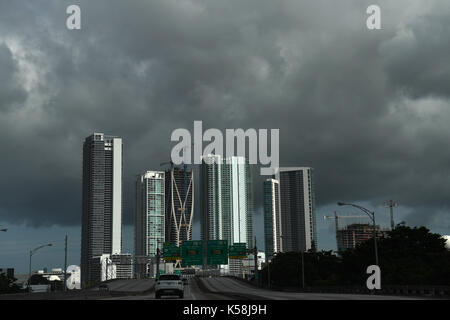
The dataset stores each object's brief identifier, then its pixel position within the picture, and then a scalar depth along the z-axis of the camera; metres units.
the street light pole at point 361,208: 65.60
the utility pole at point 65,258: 103.01
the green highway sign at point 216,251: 134.38
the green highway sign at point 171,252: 146.88
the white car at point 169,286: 41.75
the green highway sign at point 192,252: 135.38
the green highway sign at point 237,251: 140.50
